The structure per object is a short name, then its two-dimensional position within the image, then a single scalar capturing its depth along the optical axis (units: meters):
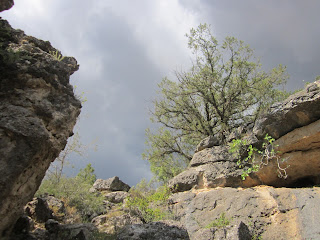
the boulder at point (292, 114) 10.19
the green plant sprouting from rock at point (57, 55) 8.23
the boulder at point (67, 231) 8.05
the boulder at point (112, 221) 11.23
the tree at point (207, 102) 18.44
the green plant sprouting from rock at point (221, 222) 10.01
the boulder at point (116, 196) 18.28
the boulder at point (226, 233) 8.06
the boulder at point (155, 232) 6.48
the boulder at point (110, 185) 20.78
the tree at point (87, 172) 38.71
